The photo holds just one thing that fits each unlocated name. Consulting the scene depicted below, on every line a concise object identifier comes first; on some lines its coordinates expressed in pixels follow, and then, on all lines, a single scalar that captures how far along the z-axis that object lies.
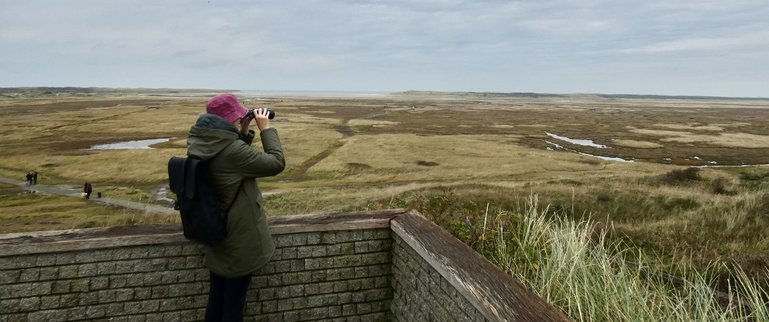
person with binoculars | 3.87
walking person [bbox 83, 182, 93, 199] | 28.33
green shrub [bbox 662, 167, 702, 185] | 24.61
